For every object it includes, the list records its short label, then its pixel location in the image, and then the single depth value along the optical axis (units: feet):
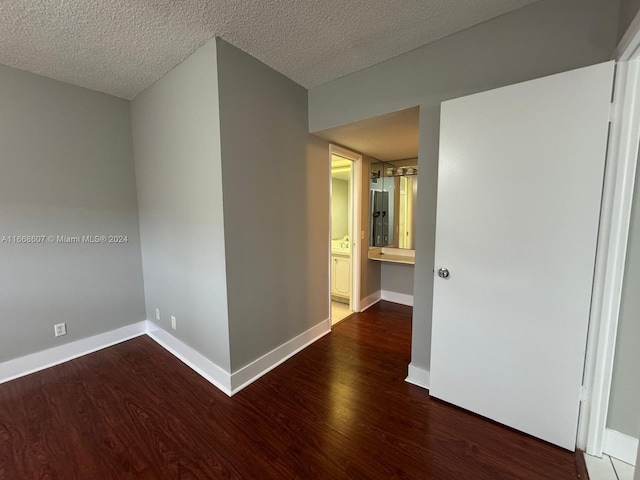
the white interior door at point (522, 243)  4.38
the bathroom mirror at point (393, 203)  12.52
